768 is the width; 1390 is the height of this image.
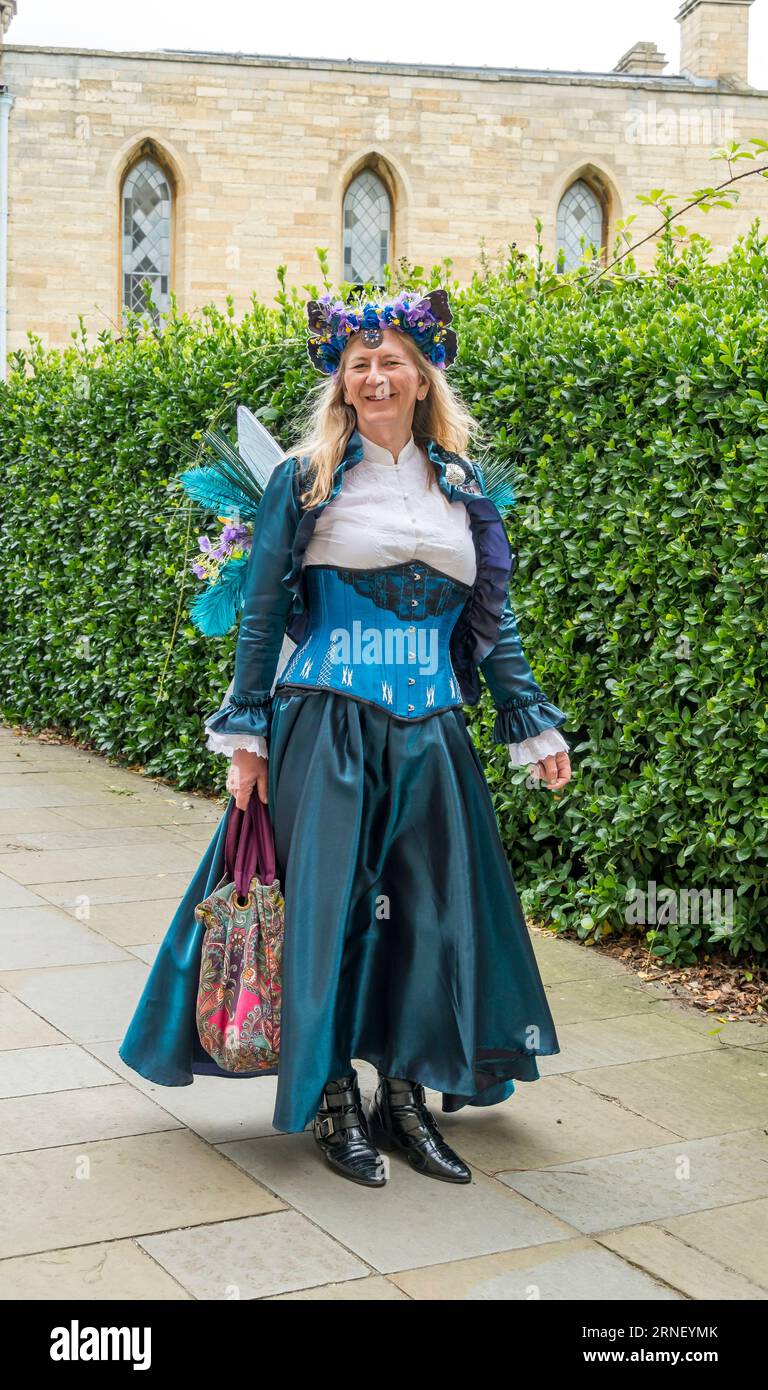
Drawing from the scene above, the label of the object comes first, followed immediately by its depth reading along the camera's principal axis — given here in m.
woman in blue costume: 3.61
